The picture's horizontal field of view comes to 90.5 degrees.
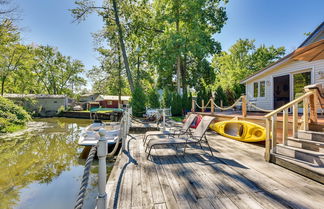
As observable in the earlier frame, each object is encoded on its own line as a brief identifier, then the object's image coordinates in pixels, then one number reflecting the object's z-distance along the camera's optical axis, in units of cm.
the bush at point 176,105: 1573
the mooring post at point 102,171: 177
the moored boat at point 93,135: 683
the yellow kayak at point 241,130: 530
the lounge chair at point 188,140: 398
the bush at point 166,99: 1614
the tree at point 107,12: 1480
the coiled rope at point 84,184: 135
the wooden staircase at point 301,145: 303
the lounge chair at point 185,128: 519
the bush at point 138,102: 1546
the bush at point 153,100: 1617
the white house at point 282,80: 793
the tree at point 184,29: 1553
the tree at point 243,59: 2409
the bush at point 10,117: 1160
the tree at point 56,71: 3288
